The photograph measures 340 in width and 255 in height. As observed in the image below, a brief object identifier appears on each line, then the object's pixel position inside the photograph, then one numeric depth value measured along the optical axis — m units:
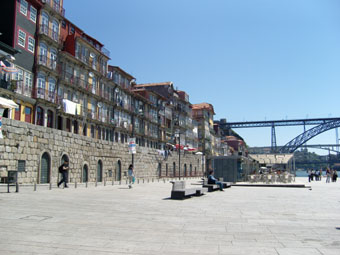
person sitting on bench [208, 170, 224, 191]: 21.12
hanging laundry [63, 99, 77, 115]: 35.93
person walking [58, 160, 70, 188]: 20.70
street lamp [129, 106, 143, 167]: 27.63
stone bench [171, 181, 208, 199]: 14.67
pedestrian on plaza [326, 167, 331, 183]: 39.38
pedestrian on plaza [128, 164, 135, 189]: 26.06
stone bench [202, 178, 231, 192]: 20.06
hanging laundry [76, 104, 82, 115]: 38.07
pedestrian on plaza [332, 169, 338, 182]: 40.94
